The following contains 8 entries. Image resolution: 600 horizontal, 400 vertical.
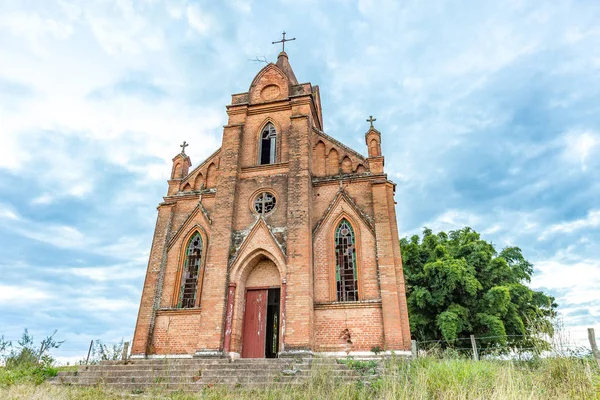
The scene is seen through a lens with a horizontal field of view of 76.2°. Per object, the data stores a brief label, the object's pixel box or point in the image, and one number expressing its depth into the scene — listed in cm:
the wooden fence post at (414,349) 1292
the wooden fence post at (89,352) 1518
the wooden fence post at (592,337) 1067
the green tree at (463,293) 1934
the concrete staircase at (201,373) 1045
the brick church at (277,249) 1418
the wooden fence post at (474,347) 1259
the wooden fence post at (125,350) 1504
